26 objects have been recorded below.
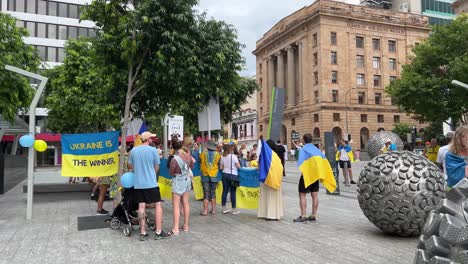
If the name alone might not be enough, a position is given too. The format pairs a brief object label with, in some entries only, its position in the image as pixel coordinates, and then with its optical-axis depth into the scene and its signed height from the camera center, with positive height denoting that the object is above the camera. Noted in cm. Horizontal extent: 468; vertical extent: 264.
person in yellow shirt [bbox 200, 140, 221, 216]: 968 -60
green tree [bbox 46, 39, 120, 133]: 2500 +351
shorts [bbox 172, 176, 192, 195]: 777 -72
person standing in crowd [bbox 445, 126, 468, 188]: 566 -19
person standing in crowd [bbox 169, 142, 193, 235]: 772 -64
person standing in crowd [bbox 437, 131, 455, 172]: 743 -18
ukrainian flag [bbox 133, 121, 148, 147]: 790 +11
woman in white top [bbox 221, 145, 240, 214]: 998 -68
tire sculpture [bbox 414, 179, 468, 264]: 212 -47
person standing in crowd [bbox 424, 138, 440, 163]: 1213 -18
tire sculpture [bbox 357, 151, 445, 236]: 643 -73
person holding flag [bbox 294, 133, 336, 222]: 856 -59
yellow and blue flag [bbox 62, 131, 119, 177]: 1065 -18
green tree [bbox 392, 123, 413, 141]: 6412 +234
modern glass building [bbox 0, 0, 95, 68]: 4862 +1478
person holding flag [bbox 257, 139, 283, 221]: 900 -81
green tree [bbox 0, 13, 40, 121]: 1337 +279
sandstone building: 6581 +1317
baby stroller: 777 -130
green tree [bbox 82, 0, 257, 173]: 891 +214
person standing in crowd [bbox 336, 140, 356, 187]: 1729 -55
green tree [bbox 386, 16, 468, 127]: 3197 +513
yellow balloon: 988 +6
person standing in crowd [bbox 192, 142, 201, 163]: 1222 -18
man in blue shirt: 730 -62
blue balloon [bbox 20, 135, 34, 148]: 930 +15
